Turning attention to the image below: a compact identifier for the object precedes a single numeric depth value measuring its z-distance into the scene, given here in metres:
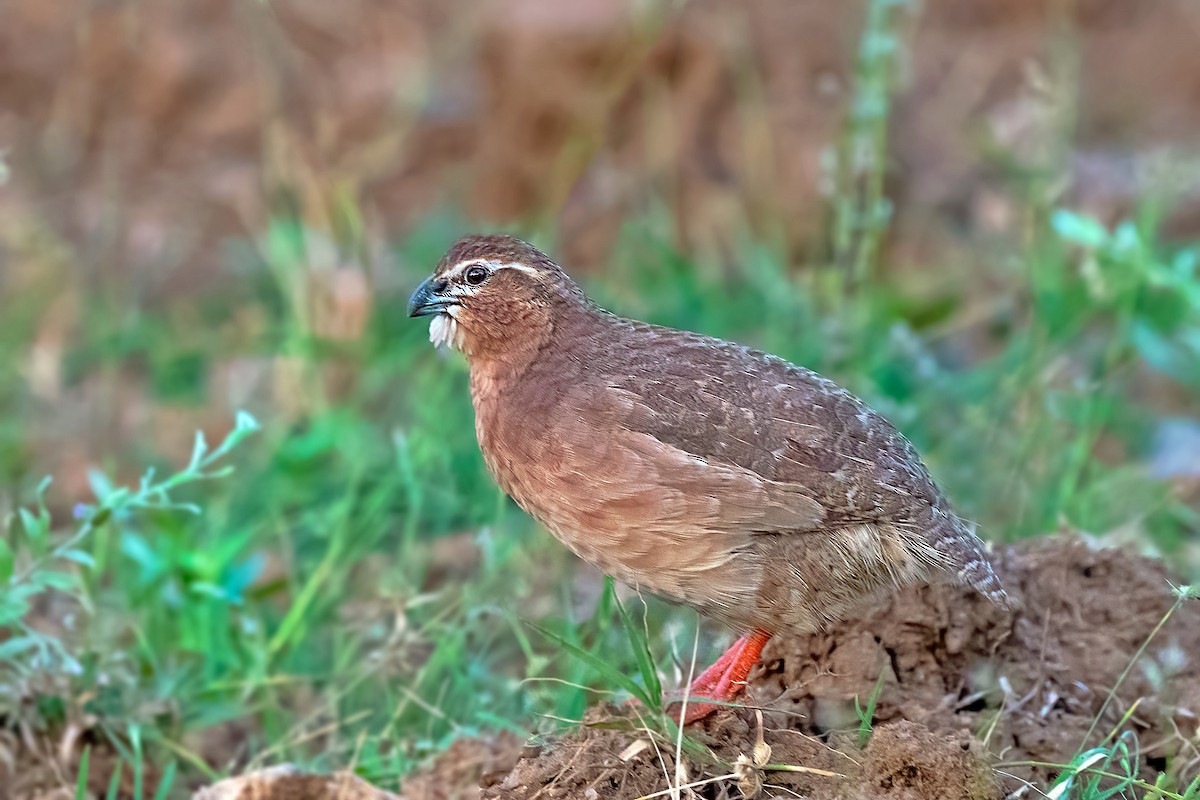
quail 7.80
